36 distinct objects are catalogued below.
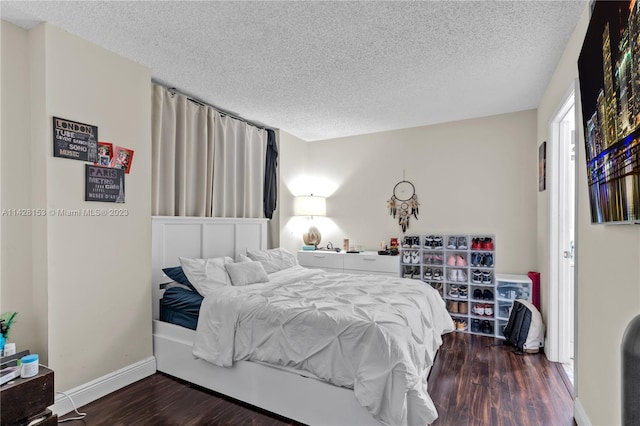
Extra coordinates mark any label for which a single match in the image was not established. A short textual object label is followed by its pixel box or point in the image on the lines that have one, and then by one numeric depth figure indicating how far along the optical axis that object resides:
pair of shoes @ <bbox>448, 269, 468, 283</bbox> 3.83
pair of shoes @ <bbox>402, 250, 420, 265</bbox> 4.09
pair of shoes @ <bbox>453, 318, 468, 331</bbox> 3.78
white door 2.84
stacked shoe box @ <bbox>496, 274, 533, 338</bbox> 3.47
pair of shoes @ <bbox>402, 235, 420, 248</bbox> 4.14
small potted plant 1.84
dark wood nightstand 1.67
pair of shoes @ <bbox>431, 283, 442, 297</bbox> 3.97
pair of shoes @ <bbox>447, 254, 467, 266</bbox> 3.87
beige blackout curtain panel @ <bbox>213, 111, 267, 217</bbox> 3.71
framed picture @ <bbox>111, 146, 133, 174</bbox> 2.49
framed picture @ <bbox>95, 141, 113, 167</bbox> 2.39
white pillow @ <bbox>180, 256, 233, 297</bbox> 2.69
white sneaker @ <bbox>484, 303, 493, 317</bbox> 3.64
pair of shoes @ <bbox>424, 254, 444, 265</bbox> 4.02
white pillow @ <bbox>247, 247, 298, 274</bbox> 3.55
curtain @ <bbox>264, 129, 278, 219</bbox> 4.46
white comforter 1.68
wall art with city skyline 1.06
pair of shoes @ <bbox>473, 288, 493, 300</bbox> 3.69
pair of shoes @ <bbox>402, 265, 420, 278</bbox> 4.15
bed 1.84
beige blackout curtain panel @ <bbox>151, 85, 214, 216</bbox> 3.00
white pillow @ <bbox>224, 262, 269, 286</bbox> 2.92
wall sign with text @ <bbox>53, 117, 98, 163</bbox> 2.16
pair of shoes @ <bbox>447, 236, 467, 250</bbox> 3.93
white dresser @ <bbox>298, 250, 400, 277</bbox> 4.16
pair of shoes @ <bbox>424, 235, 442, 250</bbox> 4.02
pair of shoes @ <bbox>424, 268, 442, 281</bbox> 3.97
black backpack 3.08
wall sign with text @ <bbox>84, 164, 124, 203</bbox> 2.33
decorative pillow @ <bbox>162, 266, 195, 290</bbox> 2.82
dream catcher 4.42
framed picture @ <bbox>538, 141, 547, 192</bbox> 3.12
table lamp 4.81
